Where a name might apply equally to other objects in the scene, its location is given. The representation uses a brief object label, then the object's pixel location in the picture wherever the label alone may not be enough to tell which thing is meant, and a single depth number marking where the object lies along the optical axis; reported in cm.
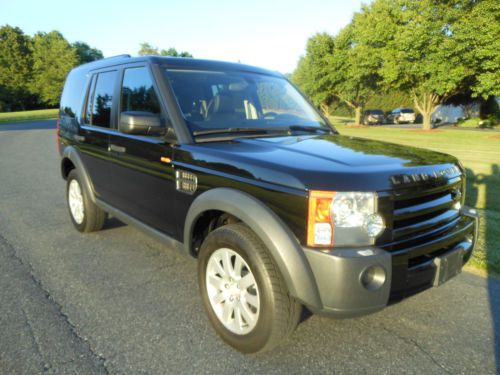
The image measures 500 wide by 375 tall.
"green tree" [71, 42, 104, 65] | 8238
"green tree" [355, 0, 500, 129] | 2117
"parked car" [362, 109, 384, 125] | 4034
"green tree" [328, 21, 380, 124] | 2964
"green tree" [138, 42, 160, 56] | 7635
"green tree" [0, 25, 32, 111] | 6719
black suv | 213
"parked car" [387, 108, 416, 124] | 4172
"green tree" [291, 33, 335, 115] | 3756
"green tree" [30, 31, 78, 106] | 6756
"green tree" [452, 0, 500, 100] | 2028
